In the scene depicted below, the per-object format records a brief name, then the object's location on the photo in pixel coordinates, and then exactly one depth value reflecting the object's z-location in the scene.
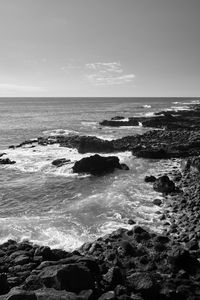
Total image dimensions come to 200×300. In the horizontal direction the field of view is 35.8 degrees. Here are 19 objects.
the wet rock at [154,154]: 44.56
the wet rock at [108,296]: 12.61
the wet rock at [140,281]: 13.73
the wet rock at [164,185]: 29.67
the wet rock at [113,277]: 14.33
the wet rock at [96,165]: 38.25
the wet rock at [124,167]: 38.83
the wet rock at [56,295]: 11.80
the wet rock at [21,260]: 16.73
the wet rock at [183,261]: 16.06
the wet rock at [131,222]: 23.01
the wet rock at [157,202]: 26.64
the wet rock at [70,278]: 13.02
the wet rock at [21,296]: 11.40
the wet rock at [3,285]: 13.59
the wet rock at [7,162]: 44.19
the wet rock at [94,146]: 50.47
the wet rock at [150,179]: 33.34
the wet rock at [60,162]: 41.93
